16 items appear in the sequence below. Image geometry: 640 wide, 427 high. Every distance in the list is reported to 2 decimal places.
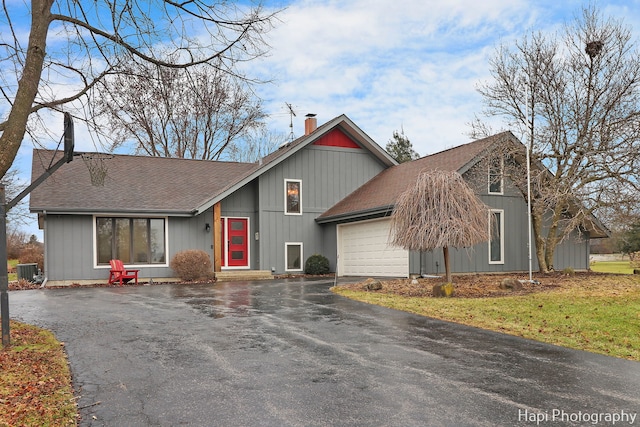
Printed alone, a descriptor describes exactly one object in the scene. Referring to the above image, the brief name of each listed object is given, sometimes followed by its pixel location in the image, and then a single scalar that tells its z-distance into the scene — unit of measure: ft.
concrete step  61.57
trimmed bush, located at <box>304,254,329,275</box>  68.13
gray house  58.54
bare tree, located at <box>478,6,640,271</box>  52.49
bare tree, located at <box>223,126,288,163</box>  111.96
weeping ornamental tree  39.88
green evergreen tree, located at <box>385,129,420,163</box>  128.16
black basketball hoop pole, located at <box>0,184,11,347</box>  22.22
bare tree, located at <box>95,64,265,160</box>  92.87
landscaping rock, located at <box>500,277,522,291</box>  42.47
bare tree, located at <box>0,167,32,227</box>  80.43
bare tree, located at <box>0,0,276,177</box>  21.95
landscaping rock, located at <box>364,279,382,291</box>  45.09
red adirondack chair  57.51
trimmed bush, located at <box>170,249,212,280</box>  59.26
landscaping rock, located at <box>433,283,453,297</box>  39.30
